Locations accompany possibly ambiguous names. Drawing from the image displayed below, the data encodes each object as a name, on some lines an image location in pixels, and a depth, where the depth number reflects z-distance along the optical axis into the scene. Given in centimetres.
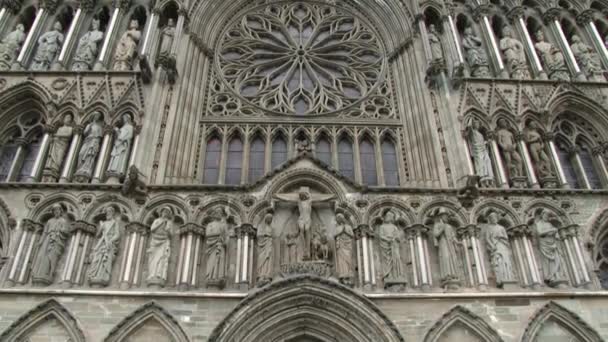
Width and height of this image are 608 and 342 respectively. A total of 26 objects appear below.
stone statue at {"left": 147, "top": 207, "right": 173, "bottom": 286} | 1084
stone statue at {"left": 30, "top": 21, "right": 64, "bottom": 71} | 1509
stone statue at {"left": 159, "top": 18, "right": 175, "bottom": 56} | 1485
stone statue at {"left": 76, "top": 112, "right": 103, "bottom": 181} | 1267
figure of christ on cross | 1137
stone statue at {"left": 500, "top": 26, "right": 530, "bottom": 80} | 1542
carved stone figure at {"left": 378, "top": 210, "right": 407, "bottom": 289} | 1092
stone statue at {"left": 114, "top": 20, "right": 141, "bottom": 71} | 1499
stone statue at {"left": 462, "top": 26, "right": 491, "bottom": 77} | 1537
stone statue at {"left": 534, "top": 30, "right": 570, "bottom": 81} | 1552
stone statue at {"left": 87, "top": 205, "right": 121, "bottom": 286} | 1077
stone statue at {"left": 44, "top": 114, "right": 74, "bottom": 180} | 1274
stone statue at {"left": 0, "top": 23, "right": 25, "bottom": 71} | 1508
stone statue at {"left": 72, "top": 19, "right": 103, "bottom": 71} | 1513
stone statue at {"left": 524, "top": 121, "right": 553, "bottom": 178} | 1324
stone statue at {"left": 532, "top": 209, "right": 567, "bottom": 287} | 1113
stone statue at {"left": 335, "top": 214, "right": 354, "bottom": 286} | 1091
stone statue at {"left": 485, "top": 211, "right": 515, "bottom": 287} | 1102
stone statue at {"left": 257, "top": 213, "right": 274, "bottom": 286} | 1091
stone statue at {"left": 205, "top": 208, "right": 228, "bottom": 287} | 1087
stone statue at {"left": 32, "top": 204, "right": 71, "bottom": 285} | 1077
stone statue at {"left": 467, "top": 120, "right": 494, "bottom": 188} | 1277
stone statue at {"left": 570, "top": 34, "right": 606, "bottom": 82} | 1572
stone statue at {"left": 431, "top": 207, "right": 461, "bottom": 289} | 1094
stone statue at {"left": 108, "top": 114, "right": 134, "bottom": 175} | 1268
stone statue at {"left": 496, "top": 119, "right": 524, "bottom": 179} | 1316
